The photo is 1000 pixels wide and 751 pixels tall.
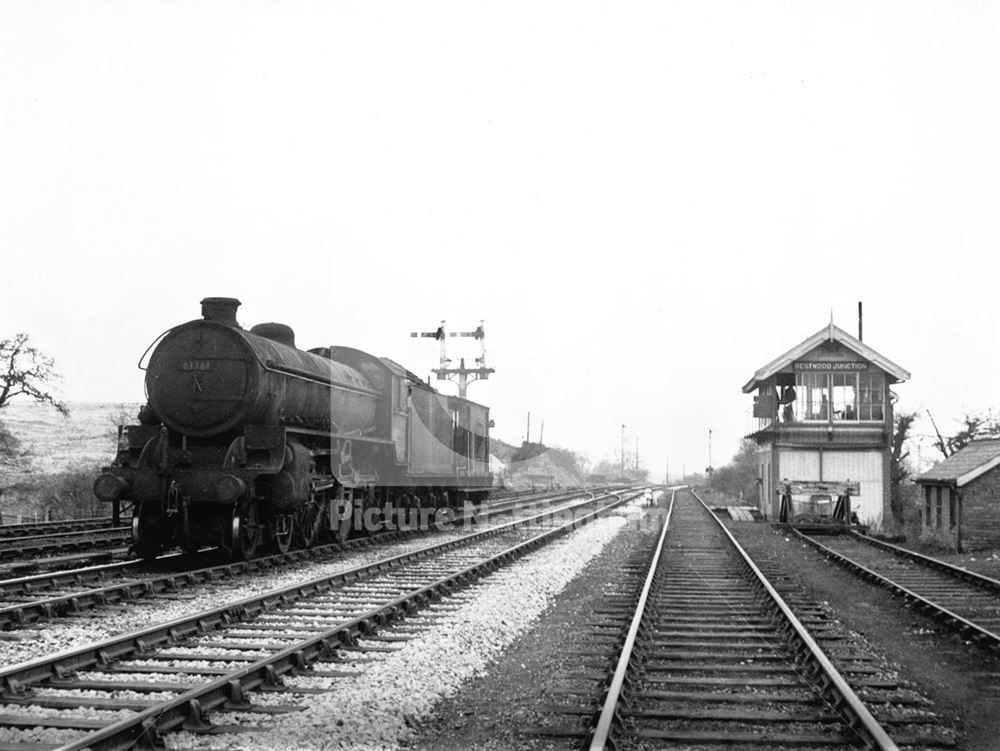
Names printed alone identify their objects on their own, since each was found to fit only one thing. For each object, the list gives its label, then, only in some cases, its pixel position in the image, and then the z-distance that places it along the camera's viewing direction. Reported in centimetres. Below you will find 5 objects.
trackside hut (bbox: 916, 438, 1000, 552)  1894
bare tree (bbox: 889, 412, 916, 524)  3350
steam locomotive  1310
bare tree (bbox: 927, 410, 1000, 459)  4194
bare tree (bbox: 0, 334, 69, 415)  3756
